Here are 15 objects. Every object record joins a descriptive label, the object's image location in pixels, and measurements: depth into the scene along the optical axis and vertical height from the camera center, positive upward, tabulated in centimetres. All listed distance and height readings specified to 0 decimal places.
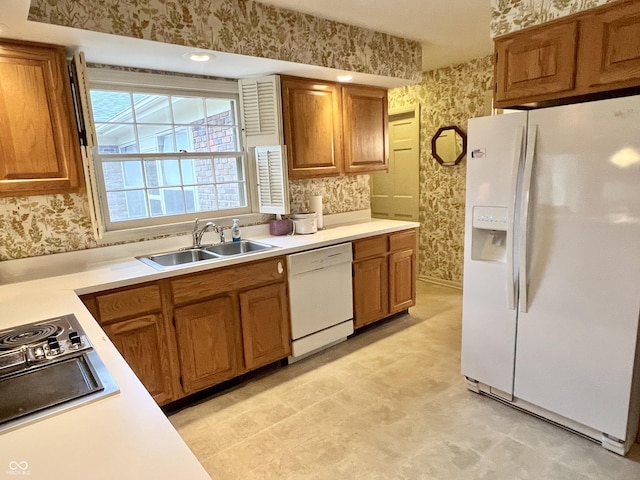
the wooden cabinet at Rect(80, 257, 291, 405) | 214 -89
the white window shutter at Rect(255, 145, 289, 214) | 300 -4
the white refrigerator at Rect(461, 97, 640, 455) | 177 -50
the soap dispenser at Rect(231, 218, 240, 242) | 299 -43
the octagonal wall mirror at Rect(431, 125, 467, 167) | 410 +22
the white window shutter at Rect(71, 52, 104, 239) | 205 +33
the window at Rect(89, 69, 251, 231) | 258 +20
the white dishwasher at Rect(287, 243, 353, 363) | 283 -95
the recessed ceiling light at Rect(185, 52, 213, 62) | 235 +73
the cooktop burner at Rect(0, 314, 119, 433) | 98 -54
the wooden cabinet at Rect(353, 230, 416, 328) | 324 -93
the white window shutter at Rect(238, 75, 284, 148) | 291 +48
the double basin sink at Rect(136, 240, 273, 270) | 263 -53
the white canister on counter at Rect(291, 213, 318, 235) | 322 -42
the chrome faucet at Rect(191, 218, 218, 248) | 282 -40
